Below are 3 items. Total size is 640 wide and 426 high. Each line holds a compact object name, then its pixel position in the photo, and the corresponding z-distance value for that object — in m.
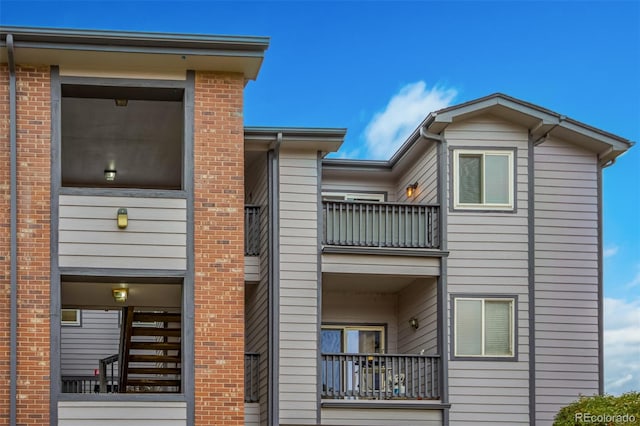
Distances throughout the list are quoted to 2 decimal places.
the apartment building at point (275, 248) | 16.77
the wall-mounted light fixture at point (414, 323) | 22.19
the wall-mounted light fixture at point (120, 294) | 18.52
